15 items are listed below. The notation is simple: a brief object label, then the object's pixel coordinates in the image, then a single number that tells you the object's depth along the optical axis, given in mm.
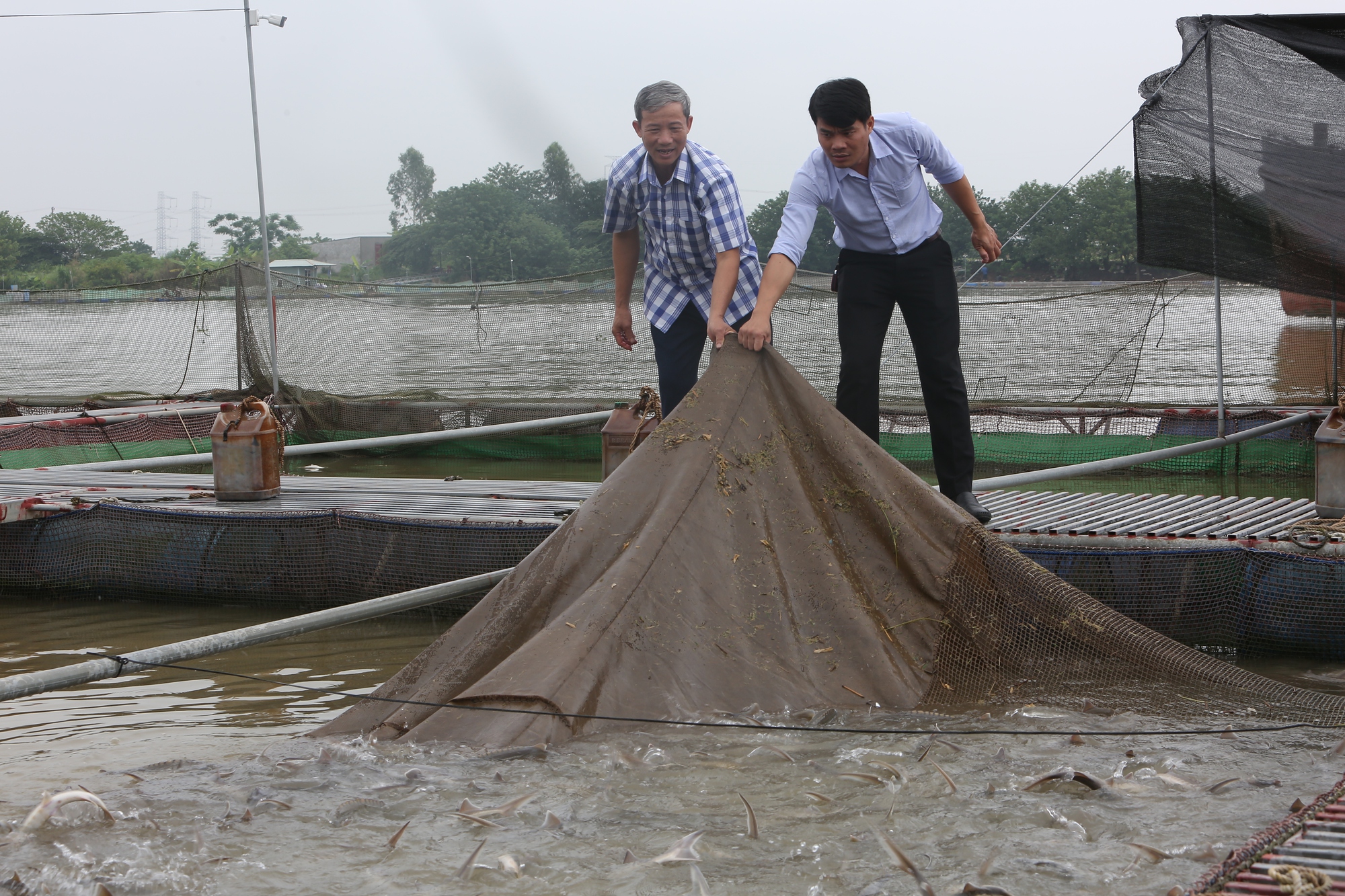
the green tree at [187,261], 57641
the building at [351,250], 104750
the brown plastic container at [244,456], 5762
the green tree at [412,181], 135625
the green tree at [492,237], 80438
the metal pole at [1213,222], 5695
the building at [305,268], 57356
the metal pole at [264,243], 10562
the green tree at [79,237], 73875
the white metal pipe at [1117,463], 5027
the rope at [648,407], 5109
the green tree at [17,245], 64812
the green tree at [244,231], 89062
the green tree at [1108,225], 48219
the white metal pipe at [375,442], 6828
